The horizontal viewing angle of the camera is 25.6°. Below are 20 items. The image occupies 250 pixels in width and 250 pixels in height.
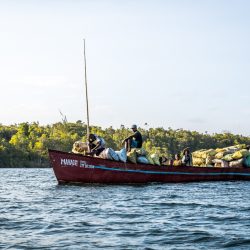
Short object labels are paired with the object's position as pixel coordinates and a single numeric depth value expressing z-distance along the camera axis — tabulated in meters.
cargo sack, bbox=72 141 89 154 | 27.09
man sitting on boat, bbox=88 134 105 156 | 26.19
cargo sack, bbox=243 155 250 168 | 33.91
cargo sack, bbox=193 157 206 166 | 35.47
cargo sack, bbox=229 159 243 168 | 33.53
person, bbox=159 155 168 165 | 30.23
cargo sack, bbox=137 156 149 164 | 27.27
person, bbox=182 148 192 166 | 30.98
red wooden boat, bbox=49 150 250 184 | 25.22
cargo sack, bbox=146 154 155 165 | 27.97
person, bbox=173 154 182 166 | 31.11
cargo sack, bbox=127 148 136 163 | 26.73
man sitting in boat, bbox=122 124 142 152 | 27.02
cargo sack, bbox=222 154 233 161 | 33.78
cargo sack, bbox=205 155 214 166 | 34.67
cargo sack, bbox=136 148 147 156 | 27.15
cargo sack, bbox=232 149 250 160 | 33.56
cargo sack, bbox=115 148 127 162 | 26.09
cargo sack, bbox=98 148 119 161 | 26.00
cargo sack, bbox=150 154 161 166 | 28.45
